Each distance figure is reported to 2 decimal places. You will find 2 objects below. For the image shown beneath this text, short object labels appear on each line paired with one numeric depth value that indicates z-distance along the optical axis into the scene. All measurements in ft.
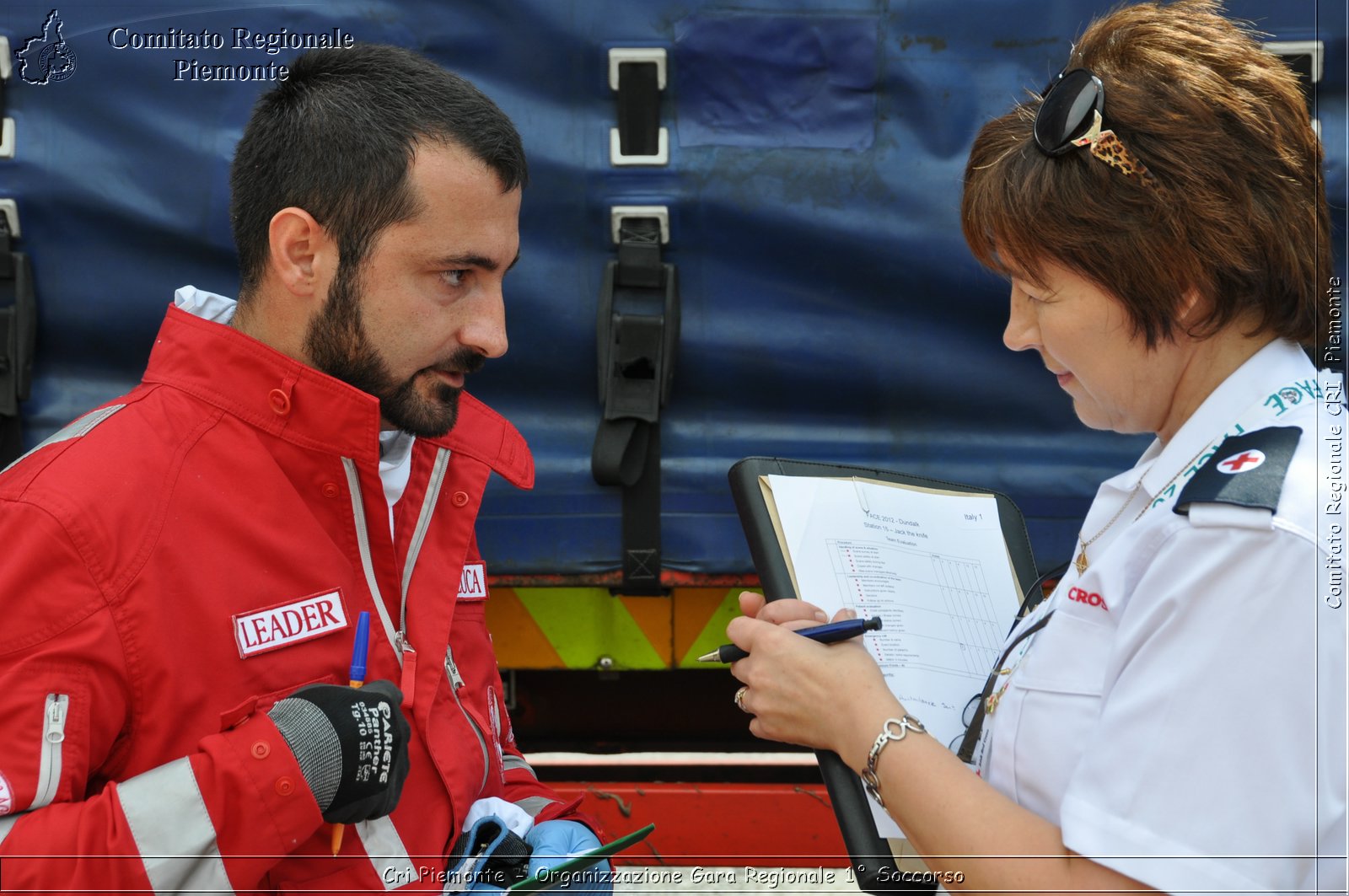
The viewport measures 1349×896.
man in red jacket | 7.57
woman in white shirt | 7.19
